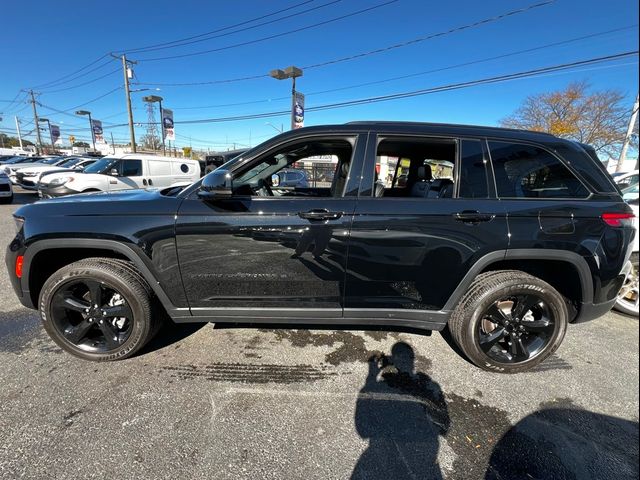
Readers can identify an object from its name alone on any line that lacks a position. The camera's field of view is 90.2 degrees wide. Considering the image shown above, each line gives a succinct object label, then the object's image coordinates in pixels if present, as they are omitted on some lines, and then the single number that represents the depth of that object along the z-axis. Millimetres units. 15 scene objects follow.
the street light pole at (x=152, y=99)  33156
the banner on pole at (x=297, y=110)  17312
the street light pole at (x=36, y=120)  54688
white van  9102
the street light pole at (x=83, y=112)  45650
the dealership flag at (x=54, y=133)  50531
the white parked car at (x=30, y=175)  12296
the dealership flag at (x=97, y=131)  40688
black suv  2271
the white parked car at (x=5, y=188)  10359
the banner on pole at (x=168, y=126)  27359
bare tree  25884
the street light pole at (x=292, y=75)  17062
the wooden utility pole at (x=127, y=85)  26141
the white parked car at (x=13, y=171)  13501
